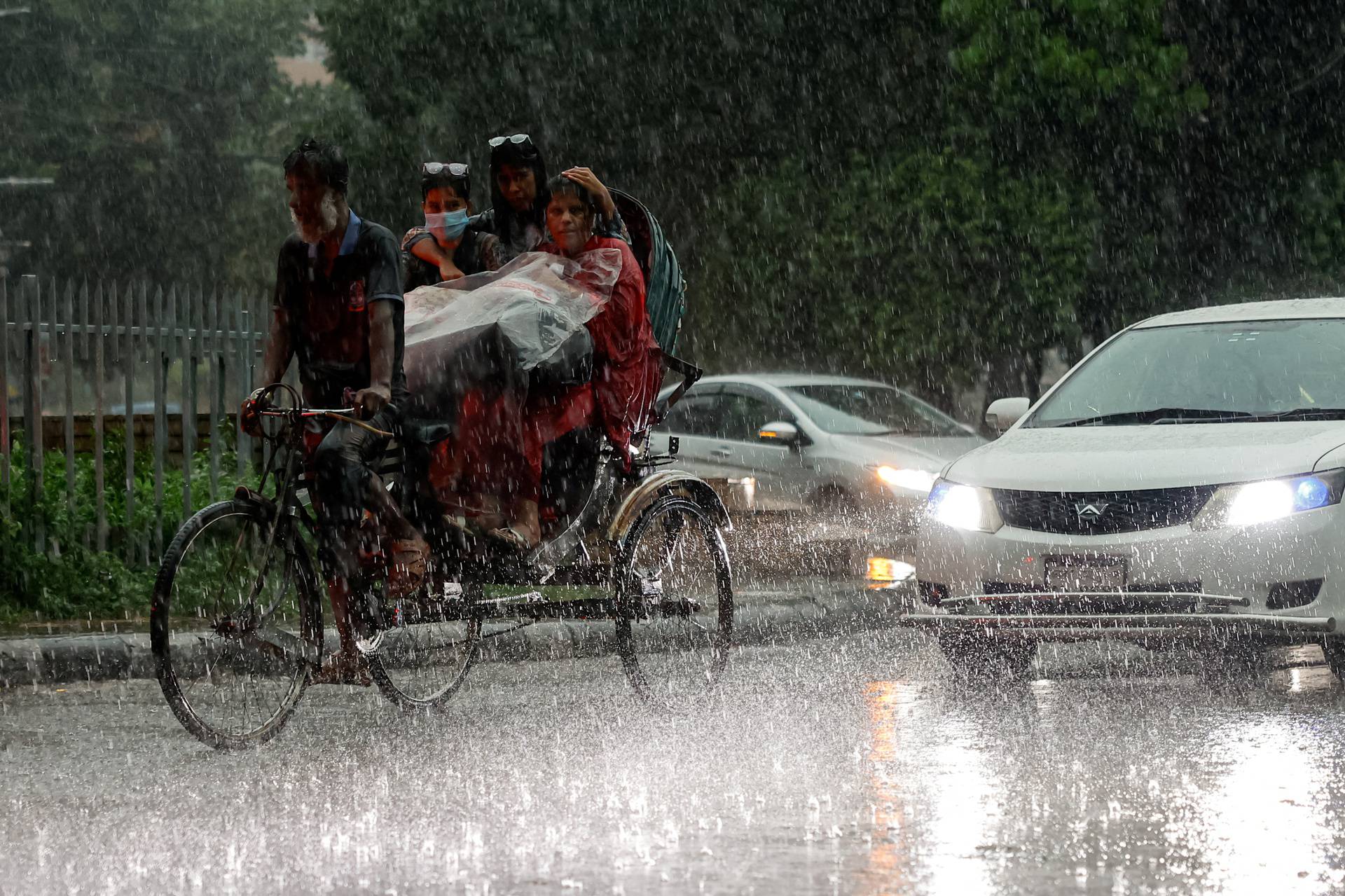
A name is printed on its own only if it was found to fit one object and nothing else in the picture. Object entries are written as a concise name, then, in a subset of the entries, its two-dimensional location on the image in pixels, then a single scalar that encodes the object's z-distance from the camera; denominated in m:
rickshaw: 12.37
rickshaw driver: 12.57
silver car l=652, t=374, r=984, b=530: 26.12
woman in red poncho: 14.12
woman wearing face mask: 14.89
